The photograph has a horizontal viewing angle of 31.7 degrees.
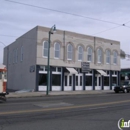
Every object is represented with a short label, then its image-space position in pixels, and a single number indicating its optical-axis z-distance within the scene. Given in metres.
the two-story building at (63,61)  30.36
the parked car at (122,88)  32.72
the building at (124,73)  61.01
